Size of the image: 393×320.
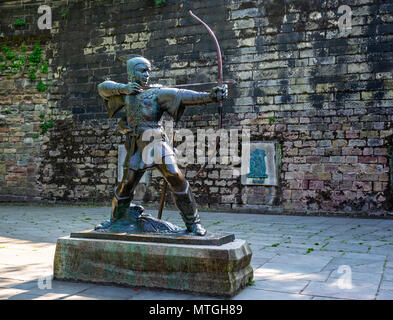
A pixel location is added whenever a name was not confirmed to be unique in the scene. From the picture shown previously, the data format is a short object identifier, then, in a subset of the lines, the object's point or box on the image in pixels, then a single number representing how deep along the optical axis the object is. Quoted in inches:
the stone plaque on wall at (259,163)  327.0
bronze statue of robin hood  127.0
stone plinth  110.1
